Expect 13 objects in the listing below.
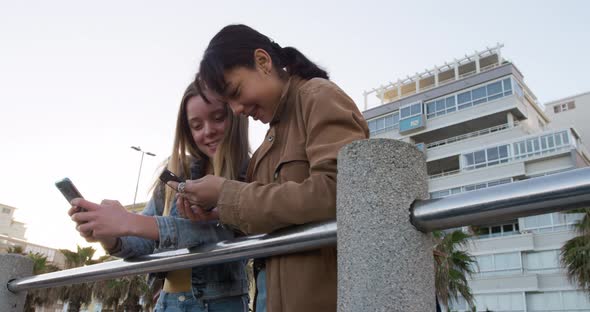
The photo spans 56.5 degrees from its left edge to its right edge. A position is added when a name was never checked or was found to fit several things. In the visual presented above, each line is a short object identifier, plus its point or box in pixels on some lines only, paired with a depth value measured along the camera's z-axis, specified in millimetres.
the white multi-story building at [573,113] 43000
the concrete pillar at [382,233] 998
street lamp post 29894
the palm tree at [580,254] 16484
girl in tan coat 1282
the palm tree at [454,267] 17414
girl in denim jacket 1628
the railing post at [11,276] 2648
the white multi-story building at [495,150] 26547
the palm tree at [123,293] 23531
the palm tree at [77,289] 24188
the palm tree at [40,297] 24188
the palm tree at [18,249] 24798
